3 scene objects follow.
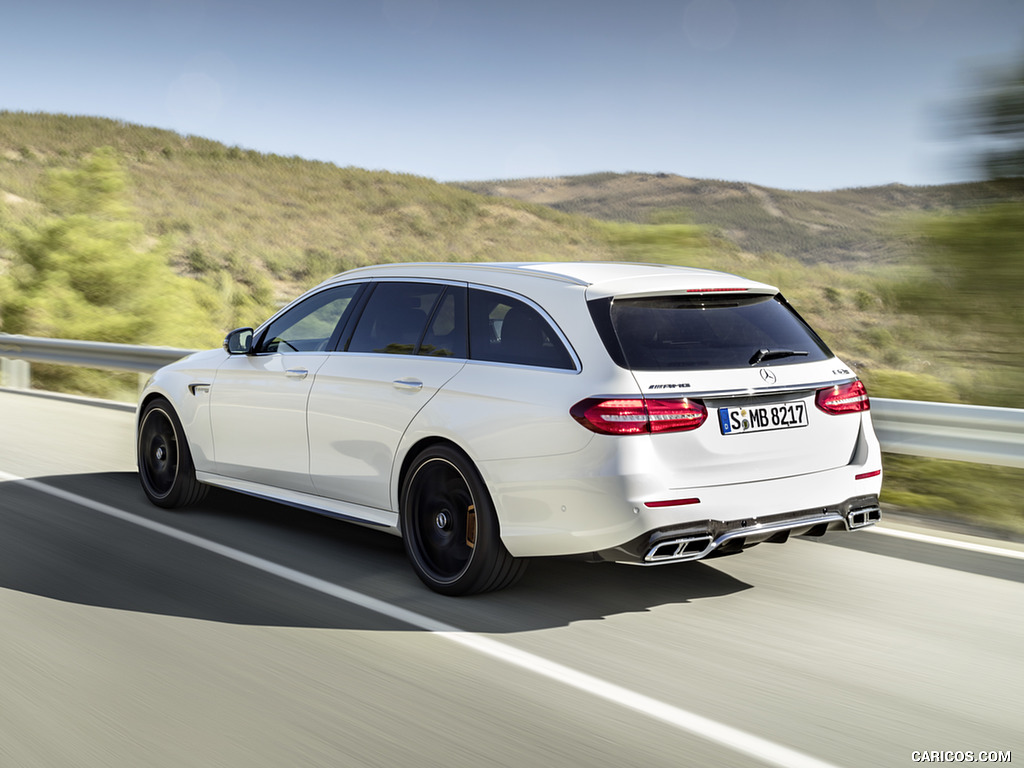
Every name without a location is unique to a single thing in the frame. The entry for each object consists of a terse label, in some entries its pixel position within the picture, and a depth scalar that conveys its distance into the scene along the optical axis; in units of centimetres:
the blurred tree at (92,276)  1791
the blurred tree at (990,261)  913
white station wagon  456
